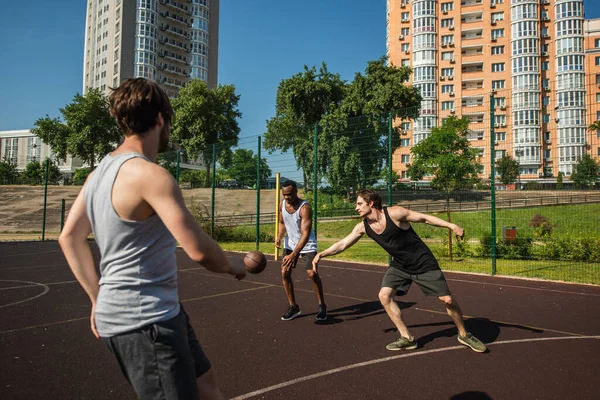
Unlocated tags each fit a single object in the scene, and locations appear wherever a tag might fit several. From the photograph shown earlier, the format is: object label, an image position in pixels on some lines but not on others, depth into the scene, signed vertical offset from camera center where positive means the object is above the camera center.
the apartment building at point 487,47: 58.28 +24.53
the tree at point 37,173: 52.81 +6.16
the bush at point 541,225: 12.36 -0.16
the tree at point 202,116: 48.06 +11.47
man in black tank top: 4.78 -0.45
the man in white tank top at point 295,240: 6.02 -0.34
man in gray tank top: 1.63 -0.15
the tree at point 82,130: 52.19 +10.41
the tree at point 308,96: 39.62 +11.41
